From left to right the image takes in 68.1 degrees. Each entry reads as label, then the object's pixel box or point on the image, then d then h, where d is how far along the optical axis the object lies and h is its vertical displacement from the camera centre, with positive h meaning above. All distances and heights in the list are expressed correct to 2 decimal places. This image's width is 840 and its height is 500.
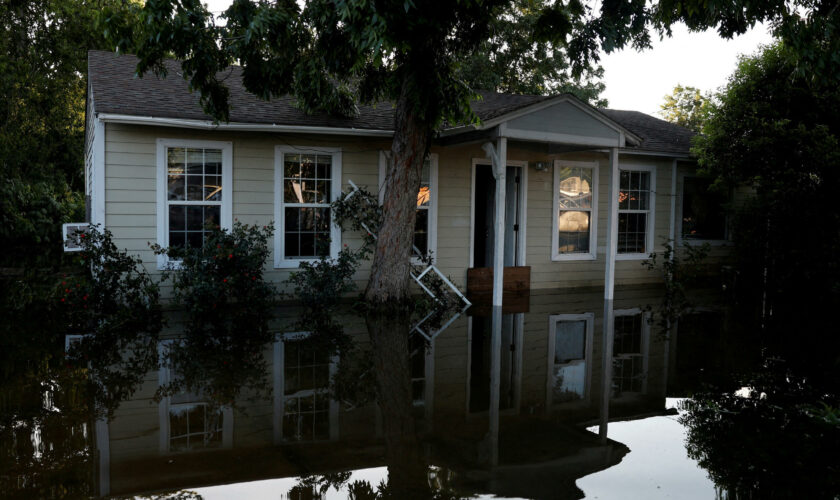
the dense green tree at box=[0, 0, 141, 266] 20.50 +3.86
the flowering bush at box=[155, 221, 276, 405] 6.97 -1.07
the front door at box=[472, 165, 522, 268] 12.08 +0.25
